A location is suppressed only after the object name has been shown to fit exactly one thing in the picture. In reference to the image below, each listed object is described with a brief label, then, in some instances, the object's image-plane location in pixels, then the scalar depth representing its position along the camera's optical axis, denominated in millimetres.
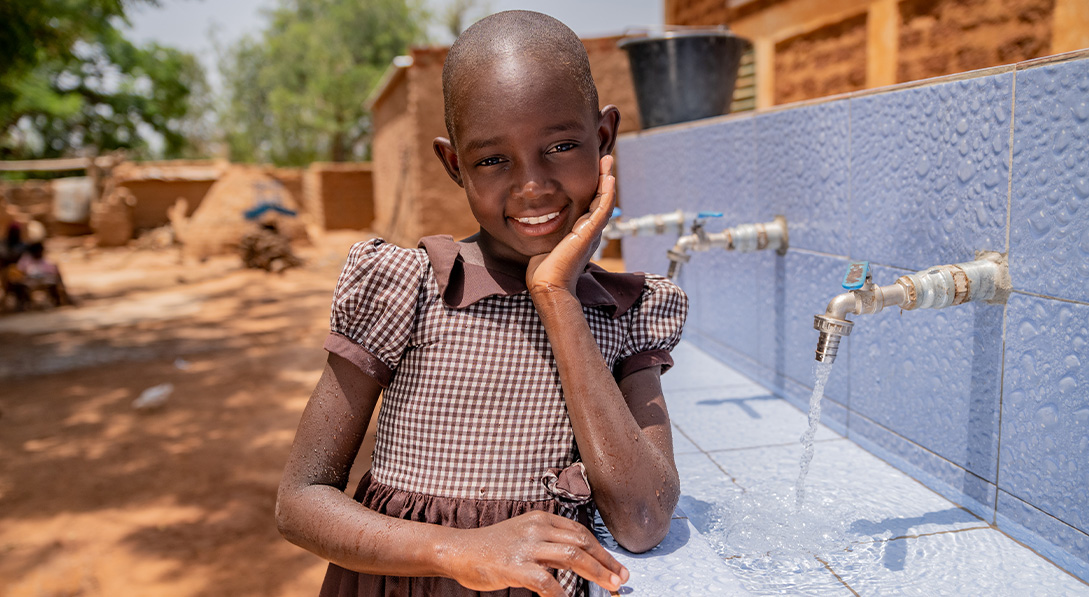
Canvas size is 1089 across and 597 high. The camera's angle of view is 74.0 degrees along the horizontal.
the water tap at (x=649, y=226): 2270
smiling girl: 893
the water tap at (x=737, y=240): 1963
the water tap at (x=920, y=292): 1209
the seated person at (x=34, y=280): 8070
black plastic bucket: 2971
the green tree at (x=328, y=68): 19281
